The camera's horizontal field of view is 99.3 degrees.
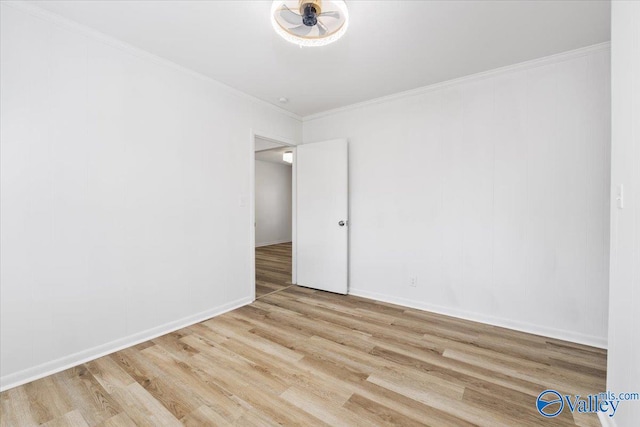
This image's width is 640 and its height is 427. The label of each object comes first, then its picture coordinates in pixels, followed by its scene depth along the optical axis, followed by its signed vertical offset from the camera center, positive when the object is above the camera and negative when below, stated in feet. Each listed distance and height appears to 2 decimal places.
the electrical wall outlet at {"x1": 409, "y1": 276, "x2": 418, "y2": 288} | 10.51 -2.74
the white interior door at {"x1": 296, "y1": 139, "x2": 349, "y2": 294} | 12.04 -0.21
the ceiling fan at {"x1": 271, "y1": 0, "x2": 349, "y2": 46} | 5.34 +3.97
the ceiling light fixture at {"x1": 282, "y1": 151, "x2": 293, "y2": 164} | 21.25 +4.37
